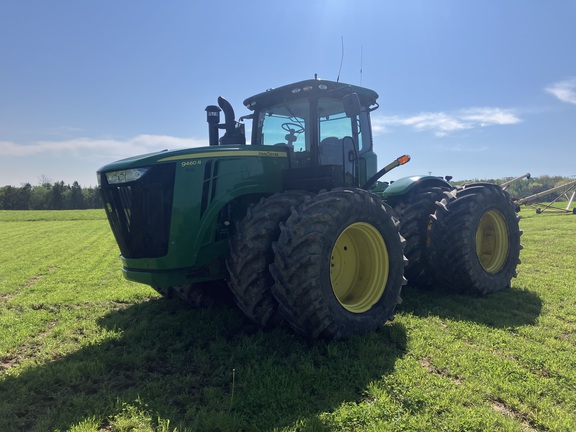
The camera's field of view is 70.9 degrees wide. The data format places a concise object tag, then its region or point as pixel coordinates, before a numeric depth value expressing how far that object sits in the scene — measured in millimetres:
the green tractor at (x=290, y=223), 3914
